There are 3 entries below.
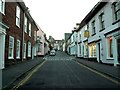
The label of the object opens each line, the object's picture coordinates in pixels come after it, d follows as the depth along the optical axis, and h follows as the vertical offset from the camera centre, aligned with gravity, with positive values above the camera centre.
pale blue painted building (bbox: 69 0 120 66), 17.34 +2.32
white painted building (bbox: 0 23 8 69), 14.85 +0.79
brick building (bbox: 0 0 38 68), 15.30 +2.25
